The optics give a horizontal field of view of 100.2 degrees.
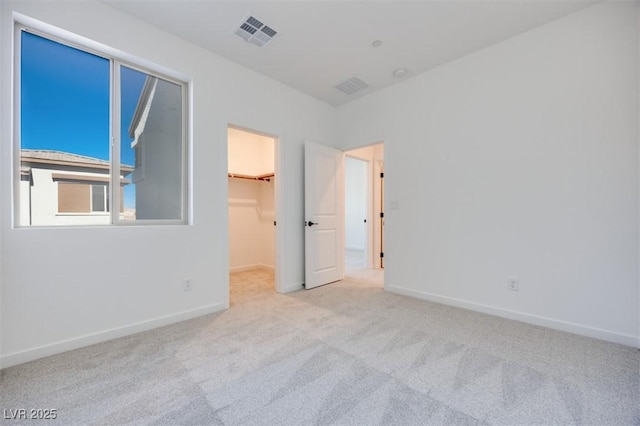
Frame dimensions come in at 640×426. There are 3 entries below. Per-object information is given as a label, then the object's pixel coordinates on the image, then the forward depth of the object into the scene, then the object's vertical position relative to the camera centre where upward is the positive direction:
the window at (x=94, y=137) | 2.10 +0.67
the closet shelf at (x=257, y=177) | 4.84 +0.65
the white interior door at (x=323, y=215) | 3.81 -0.05
